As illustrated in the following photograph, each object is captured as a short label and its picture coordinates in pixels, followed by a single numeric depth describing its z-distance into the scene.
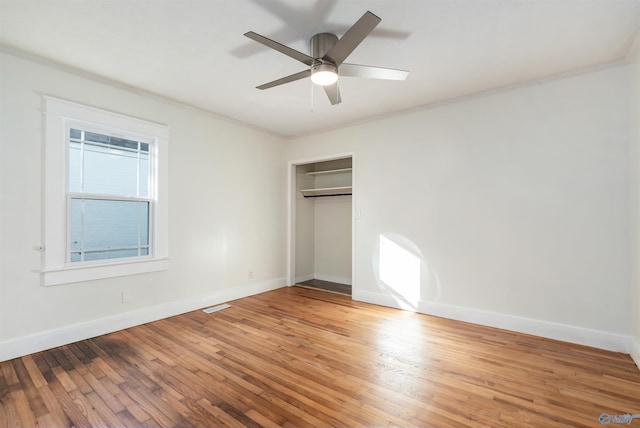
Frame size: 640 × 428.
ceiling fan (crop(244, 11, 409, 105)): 1.97
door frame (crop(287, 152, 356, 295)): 5.27
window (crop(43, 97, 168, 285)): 2.77
